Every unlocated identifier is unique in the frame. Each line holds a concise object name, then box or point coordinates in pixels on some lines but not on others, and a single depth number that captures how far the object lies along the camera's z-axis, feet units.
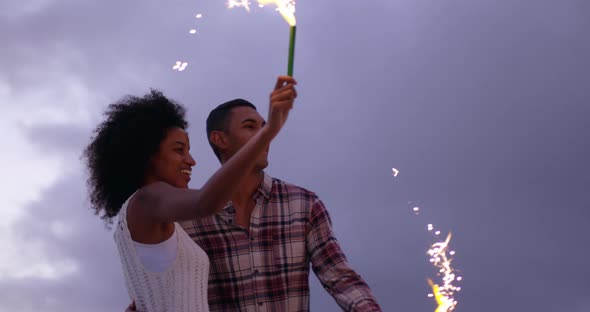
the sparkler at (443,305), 22.72
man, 19.58
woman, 13.44
